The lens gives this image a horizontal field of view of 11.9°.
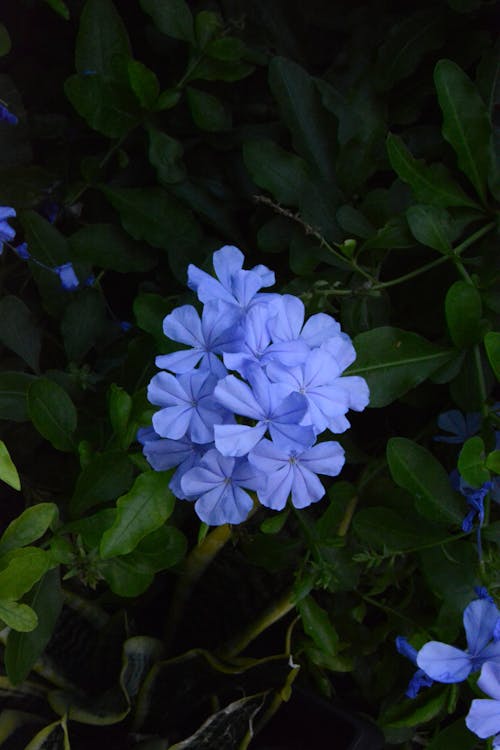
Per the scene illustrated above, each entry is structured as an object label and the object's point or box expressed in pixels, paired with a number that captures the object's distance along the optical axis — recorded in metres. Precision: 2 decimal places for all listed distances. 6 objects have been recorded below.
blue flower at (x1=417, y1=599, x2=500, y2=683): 0.70
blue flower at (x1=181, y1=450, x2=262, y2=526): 0.67
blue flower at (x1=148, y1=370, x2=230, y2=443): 0.66
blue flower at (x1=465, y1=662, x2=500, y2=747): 0.68
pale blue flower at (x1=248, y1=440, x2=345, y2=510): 0.67
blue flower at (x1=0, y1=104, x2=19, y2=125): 0.77
